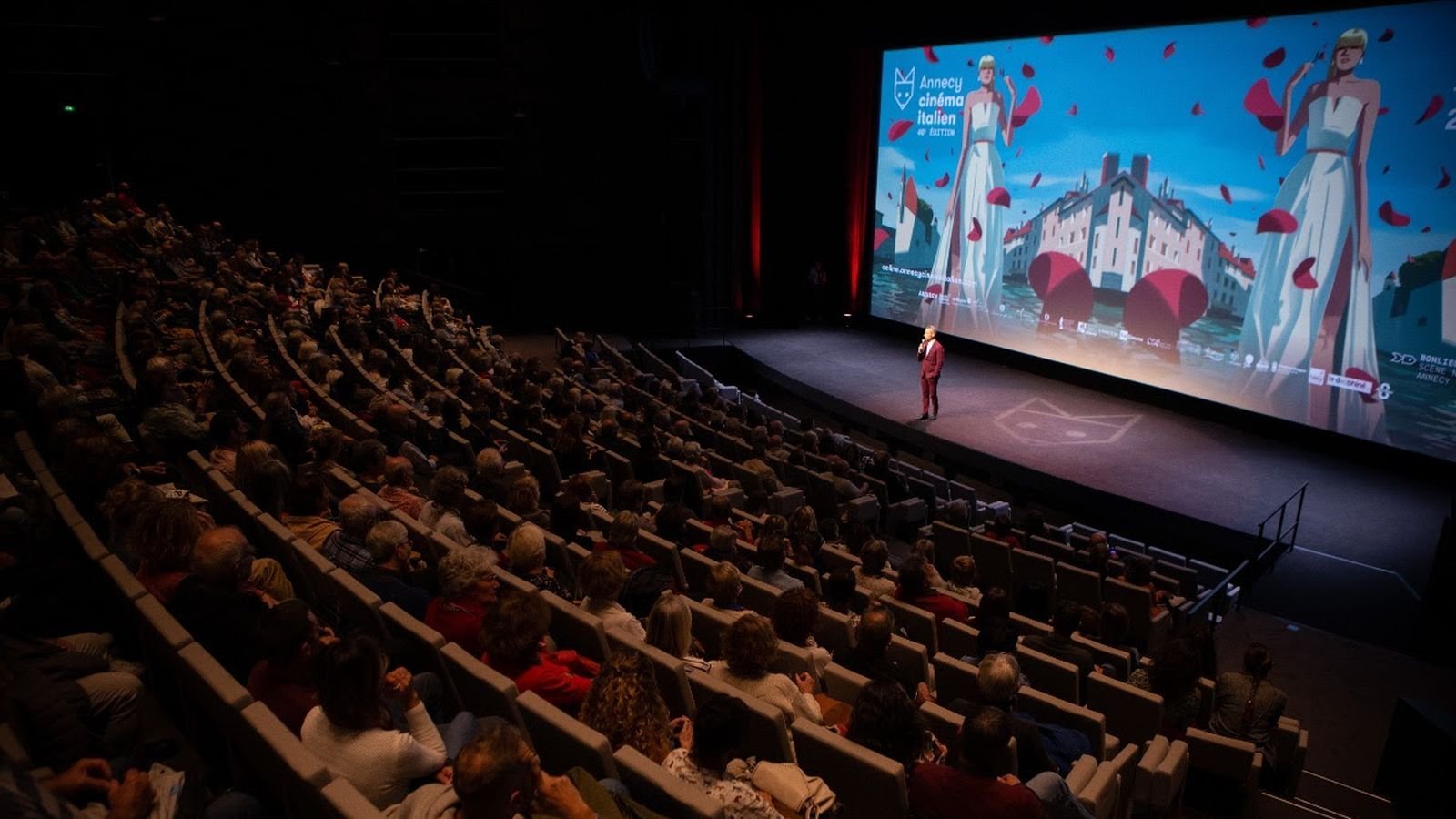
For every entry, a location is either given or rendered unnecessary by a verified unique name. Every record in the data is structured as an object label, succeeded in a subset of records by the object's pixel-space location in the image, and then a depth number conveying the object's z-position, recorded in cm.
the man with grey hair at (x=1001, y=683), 323
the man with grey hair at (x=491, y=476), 527
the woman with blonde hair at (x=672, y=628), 323
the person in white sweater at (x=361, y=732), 221
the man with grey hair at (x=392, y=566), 351
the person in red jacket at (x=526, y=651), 286
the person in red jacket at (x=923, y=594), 461
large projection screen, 830
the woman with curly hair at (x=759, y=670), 298
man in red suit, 1037
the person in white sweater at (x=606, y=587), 345
